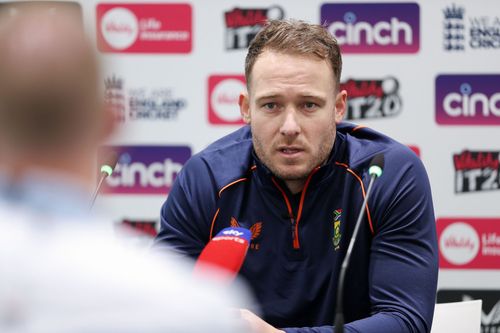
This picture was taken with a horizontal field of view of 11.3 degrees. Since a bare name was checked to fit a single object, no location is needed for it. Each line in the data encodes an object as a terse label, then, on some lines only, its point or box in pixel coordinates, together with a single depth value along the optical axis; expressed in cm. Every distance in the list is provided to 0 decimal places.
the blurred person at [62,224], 232
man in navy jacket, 391
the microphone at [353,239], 364
